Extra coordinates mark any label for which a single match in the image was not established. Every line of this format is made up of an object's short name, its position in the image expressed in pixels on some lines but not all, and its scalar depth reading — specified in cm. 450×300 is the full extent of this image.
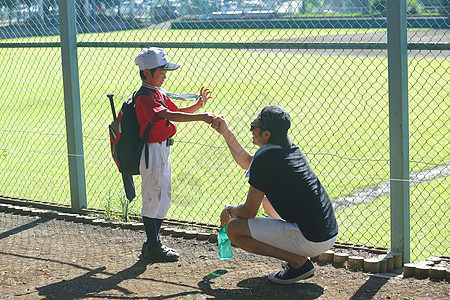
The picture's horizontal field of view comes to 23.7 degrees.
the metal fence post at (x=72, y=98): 1070
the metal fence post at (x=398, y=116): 788
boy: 841
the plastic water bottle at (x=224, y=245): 840
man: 737
